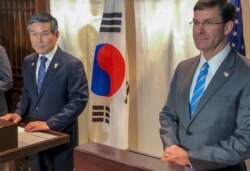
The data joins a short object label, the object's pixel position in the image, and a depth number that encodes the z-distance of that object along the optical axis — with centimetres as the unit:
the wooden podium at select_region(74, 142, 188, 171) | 206
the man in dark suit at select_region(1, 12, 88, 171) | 340
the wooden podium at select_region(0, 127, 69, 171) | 280
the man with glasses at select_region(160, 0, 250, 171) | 268
